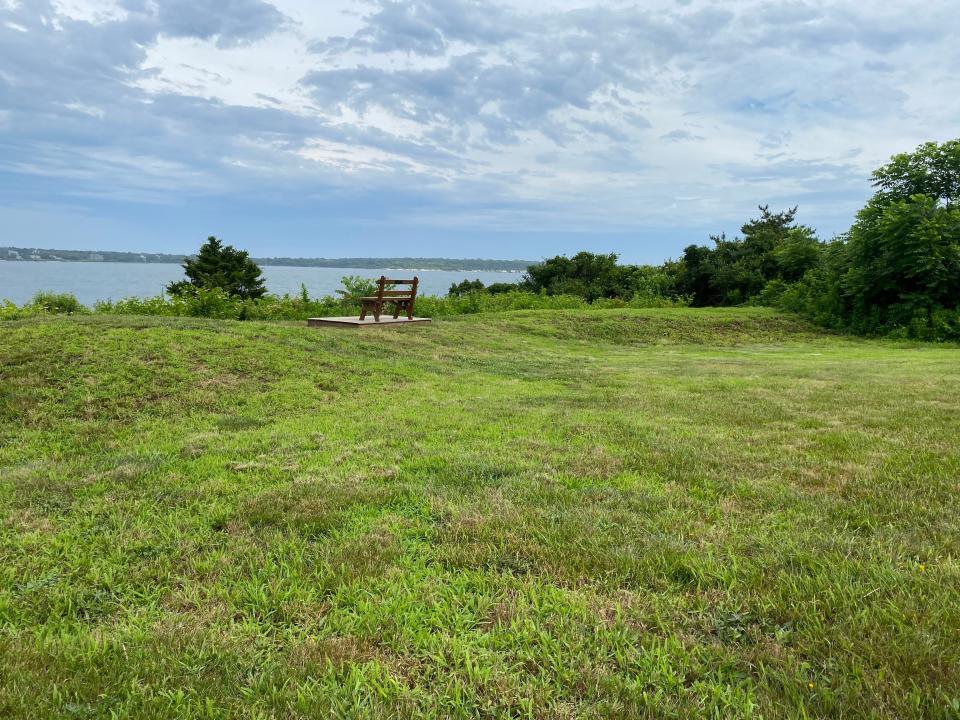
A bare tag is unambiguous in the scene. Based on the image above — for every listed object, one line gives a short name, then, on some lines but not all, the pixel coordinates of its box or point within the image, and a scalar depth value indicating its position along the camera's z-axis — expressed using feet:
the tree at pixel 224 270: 130.82
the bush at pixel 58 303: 52.60
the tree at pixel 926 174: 68.13
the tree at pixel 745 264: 86.96
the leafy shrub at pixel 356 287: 63.00
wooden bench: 45.24
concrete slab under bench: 43.01
